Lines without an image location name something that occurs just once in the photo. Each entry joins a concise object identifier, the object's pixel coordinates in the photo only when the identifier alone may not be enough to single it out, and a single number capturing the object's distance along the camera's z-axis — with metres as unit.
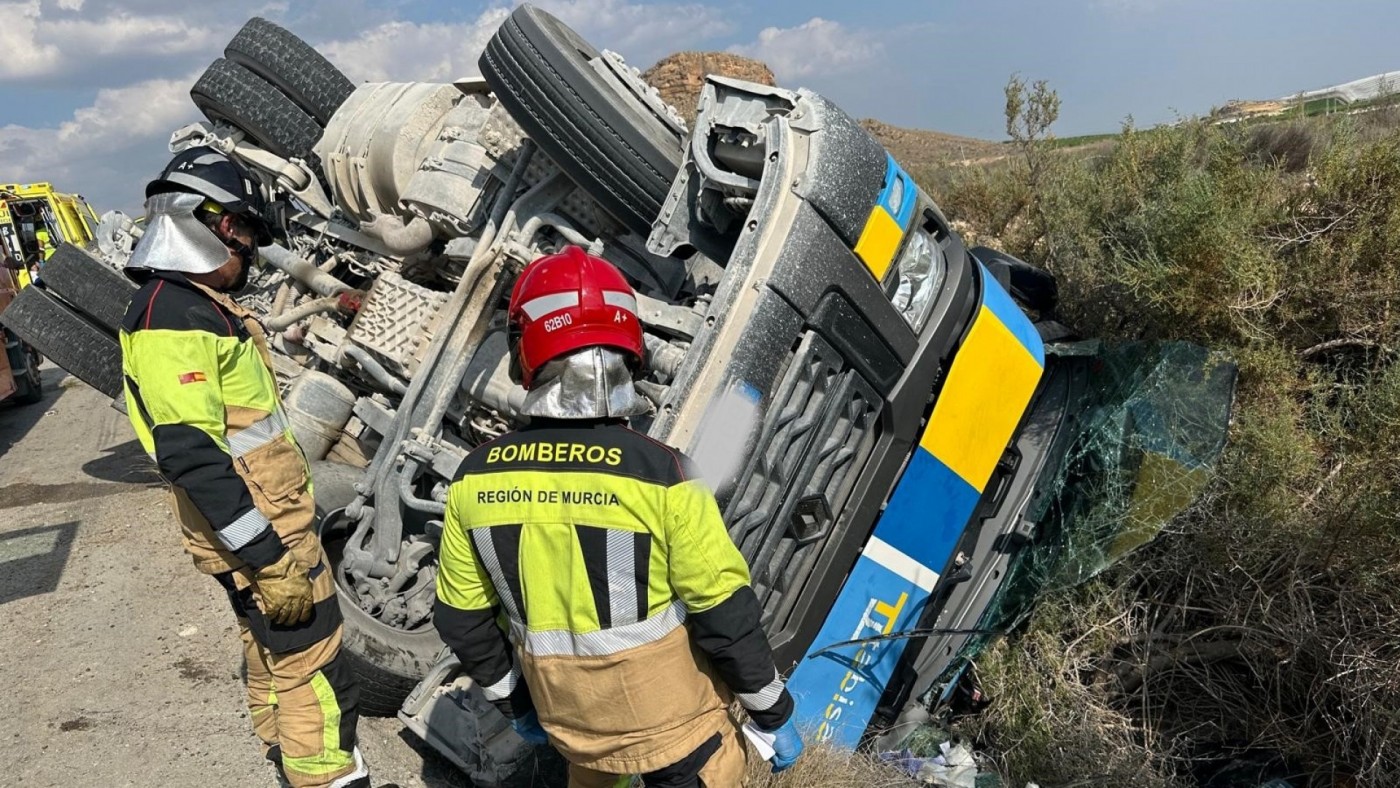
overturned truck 2.53
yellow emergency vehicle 12.49
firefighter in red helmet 1.75
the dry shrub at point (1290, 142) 6.29
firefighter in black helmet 2.34
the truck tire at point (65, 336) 4.98
